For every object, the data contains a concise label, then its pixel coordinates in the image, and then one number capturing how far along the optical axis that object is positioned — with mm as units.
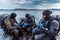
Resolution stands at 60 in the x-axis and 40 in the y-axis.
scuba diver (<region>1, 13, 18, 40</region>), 2214
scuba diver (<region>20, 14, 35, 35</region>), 2359
